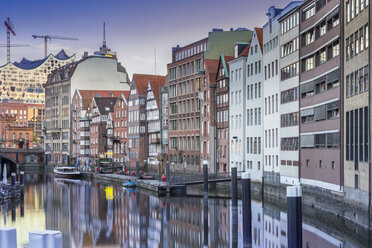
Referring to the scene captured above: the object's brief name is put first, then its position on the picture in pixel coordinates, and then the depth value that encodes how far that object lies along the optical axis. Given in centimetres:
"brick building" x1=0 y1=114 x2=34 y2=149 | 19092
